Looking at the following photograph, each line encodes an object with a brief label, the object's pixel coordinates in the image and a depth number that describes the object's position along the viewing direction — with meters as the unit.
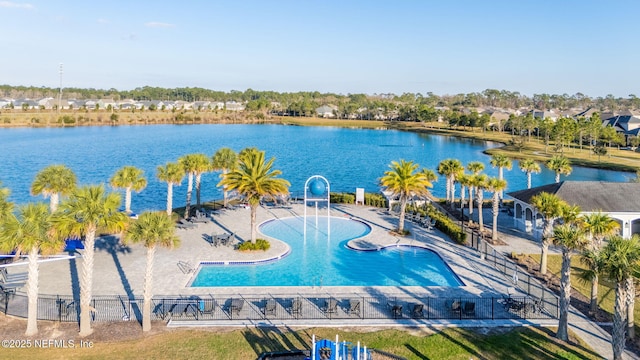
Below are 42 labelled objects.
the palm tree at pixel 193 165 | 34.47
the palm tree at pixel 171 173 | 32.56
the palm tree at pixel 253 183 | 28.33
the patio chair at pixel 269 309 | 18.87
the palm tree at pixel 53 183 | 27.34
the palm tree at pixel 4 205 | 19.33
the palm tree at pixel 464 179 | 33.50
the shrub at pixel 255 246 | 28.06
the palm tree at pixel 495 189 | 30.17
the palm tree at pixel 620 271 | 14.91
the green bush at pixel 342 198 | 42.48
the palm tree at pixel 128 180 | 31.93
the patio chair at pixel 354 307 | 19.11
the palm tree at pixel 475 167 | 37.75
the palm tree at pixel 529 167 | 41.03
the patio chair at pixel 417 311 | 18.81
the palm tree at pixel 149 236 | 17.08
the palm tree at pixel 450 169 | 38.62
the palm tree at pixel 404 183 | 31.84
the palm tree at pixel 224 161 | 37.41
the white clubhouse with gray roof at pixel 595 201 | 30.69
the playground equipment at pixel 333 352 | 14.33
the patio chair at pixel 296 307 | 19.00
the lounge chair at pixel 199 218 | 33.88
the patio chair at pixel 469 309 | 19.02
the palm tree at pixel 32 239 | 16.12
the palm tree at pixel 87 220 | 16.33
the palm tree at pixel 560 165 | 39.50
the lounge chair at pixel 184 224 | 32.53
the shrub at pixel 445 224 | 30.02
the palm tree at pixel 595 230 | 19.64
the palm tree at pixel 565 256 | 16.98
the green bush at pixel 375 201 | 41.84
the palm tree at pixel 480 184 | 31.58
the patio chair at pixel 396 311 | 18.84
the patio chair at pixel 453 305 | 19.17
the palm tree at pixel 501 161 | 40.22
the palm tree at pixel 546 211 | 23.84
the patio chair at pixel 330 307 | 19.01
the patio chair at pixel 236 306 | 18.81
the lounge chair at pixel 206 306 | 18.77
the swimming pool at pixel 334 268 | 23.59
